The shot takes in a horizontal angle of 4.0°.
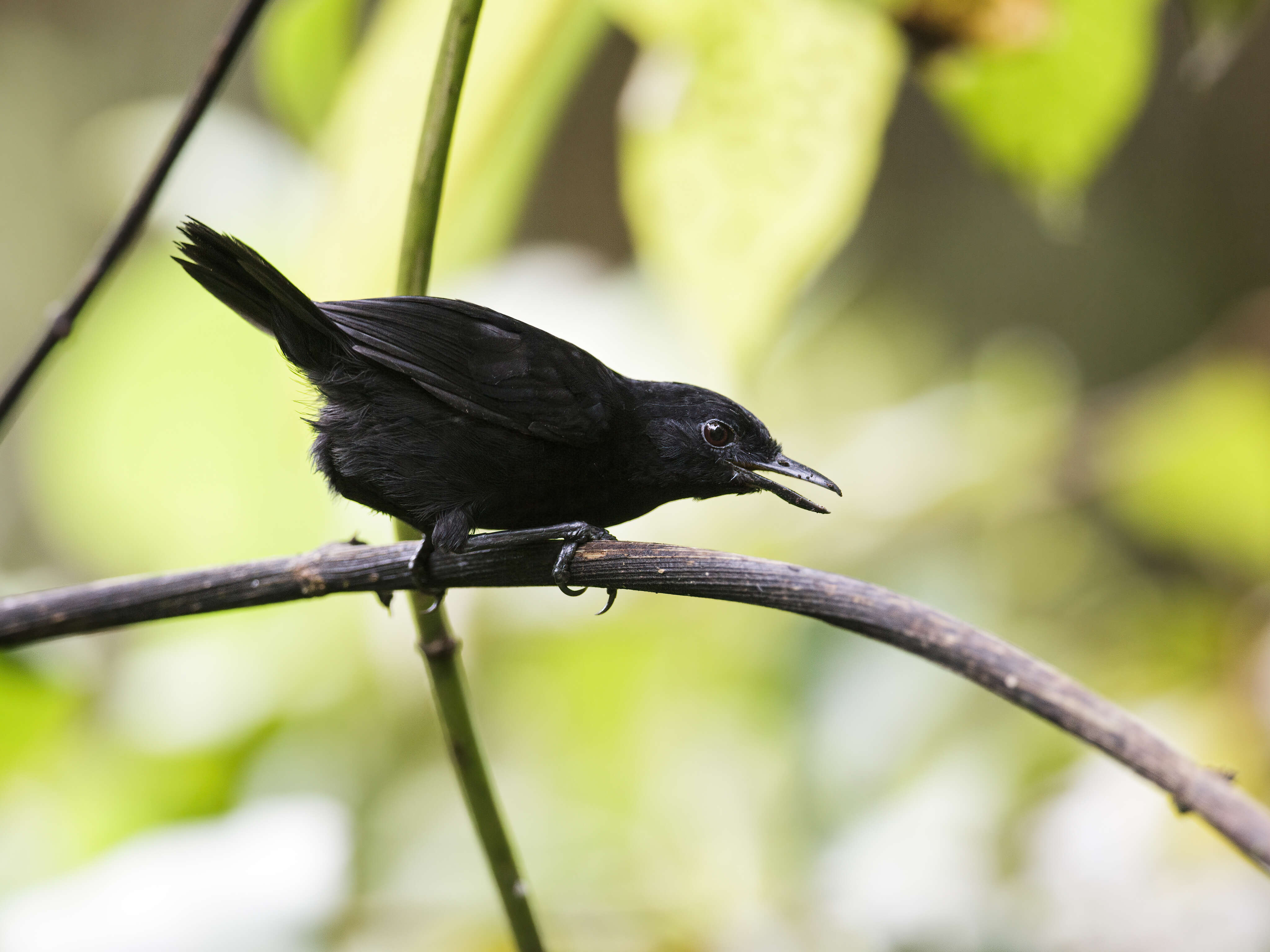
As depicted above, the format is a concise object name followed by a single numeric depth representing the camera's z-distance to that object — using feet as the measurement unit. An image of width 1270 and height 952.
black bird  12.50
